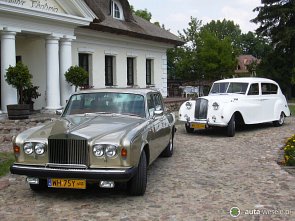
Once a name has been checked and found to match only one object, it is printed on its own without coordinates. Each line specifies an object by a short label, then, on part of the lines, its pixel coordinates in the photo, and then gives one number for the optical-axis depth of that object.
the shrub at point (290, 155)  7.51
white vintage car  11.41
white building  12.66
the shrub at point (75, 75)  14.64
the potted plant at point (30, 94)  14.54
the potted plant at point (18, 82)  11.72
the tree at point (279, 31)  30.61
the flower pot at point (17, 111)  11.70
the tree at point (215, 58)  37.50
